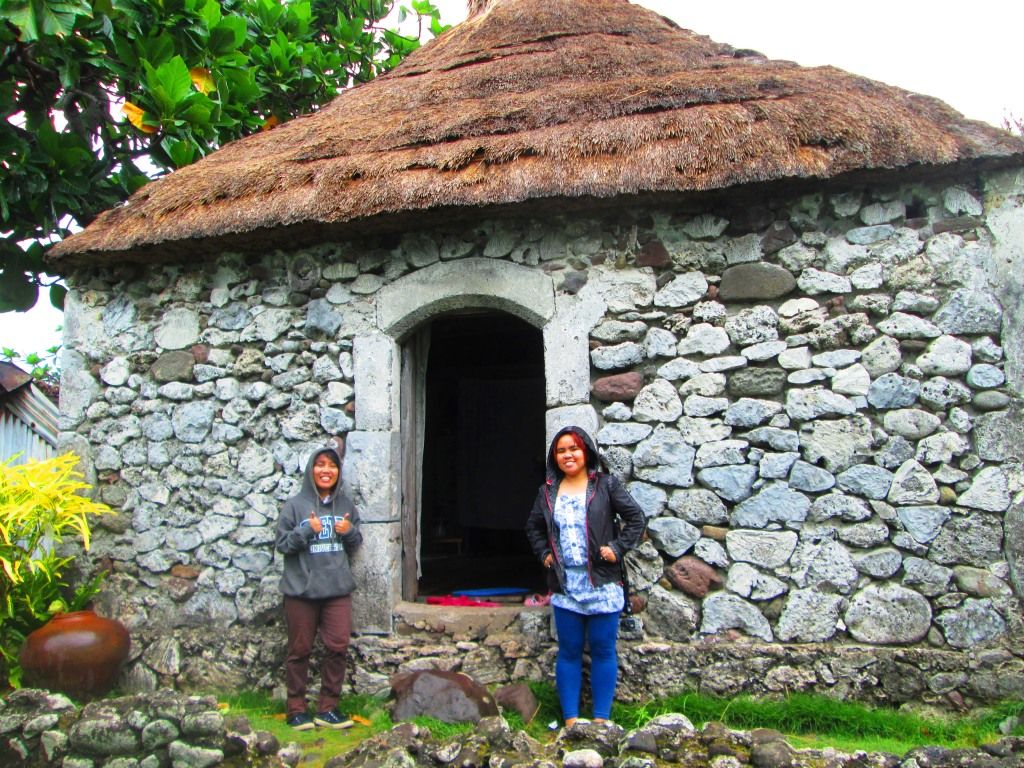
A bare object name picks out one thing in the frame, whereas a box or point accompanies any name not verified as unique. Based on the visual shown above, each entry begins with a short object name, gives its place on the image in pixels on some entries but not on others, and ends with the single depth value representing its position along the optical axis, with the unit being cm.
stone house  360
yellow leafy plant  410
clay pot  393
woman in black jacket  346
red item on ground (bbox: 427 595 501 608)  448
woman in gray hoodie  388
